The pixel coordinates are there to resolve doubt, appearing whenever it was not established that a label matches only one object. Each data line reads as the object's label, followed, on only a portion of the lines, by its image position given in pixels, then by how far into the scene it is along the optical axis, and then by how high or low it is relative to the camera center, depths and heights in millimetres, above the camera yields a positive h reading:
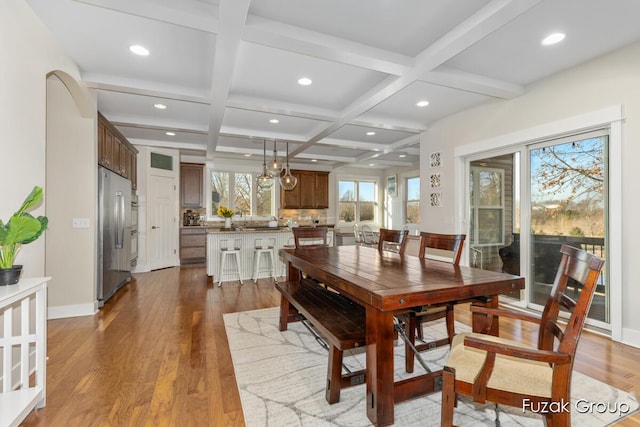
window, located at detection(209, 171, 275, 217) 7680 +464
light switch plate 3488 -125
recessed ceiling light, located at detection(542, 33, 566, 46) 2514 +1479
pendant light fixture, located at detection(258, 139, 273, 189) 5492 +646
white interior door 6297 -230
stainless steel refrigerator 3740 -277
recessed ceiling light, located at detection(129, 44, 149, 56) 2701 +1481
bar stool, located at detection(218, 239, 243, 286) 5035 -679
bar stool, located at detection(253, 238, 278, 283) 5172 -762
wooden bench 1751 -712
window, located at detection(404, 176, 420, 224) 8445 +314
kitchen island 5172 -571
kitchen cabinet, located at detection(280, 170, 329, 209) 8125 +543
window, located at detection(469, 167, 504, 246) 4055 +90
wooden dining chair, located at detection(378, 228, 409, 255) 2982 -281
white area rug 1709 -1178
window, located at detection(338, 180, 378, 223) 9180 +347
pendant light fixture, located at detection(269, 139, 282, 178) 5155 +749
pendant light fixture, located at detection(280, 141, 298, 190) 5605 +603
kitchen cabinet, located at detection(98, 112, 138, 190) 3833 +908
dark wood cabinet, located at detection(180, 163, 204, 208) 7211 +653
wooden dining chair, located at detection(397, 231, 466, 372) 2207 -778
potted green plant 1619 -129
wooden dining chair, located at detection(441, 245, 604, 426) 1121 -677
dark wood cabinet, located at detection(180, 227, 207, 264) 6973 -761
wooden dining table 1549 -448
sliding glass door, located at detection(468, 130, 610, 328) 3072 +37
